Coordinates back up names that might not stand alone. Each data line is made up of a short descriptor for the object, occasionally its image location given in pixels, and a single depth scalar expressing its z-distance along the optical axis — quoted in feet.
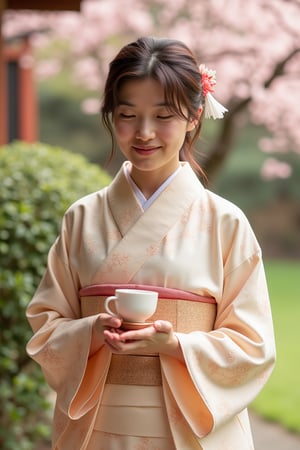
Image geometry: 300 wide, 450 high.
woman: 11.84
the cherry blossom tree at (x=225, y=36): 37.38
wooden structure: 59.54
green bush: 23.25
